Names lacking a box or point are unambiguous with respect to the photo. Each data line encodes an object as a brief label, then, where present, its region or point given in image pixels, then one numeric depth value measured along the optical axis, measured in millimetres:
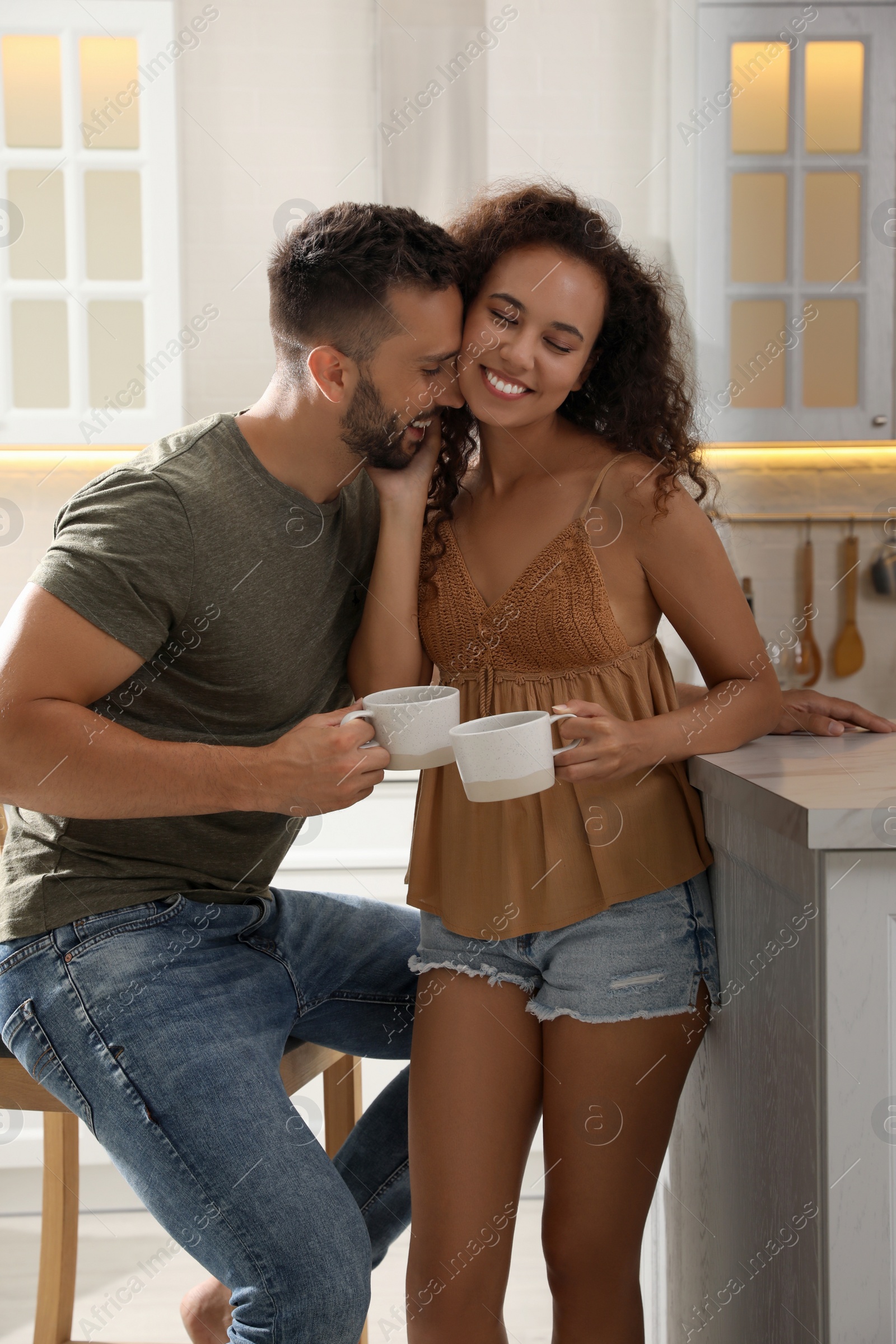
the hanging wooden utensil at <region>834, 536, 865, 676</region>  2771
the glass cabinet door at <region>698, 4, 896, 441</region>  2463
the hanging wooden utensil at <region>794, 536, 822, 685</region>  2771
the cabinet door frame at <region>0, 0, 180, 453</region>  2371
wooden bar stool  1462
